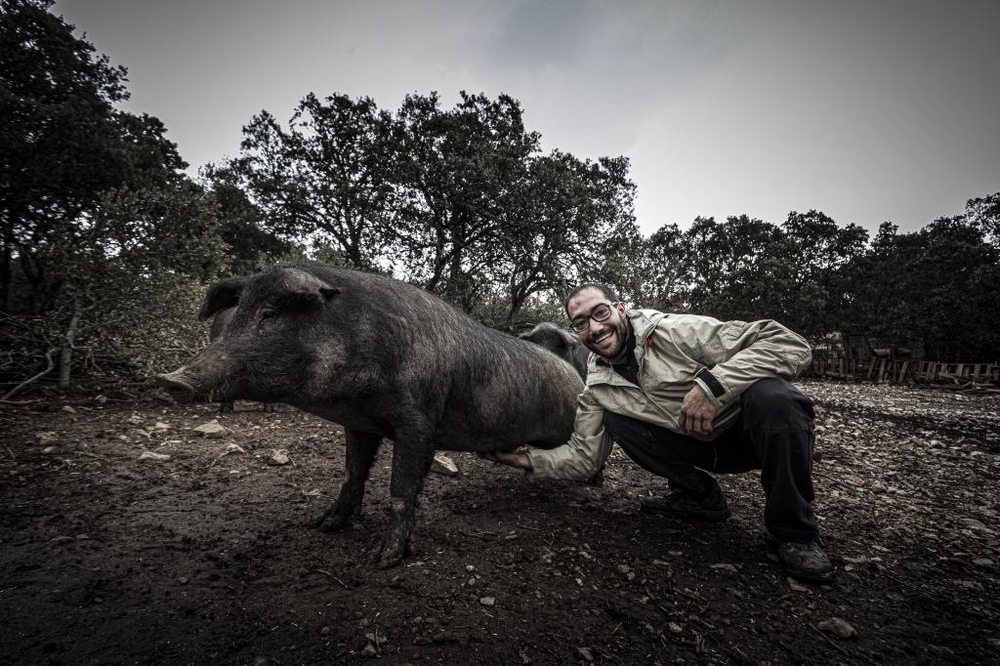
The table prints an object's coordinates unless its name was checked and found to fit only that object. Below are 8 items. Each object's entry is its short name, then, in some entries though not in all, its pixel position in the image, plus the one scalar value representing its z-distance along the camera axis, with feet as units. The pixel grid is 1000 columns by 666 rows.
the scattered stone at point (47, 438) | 13.70
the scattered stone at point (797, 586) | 7.06
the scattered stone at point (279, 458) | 13.69
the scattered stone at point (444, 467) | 13.23
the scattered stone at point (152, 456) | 13.16
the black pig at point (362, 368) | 6.75
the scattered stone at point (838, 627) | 5.92
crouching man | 7.62
